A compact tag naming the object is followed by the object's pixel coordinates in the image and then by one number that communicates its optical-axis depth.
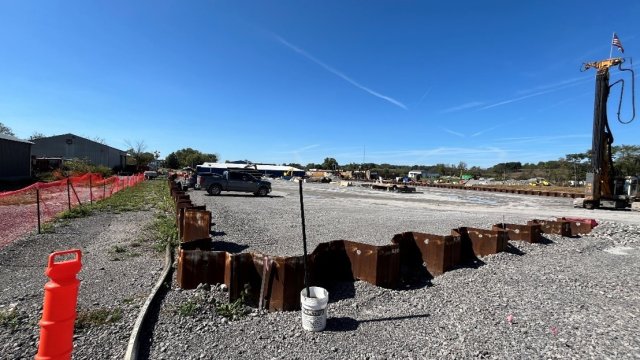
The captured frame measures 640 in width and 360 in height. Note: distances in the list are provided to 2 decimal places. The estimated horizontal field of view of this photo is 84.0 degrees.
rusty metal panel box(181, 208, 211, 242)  8.11
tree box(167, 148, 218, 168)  122.25
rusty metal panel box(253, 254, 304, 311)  4.70
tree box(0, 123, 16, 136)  80.48
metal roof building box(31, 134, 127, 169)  53.03
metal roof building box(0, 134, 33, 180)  28.45
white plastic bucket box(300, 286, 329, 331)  4.02
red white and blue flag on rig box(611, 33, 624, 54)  22.06
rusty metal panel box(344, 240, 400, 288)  5.51
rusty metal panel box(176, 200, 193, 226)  8.80
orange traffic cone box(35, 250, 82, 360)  2.35
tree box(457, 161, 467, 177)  137.88
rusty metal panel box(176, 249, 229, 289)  5.18
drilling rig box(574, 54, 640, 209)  21.67
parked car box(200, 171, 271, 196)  24.69
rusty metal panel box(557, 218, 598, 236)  11.71
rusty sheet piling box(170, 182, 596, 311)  4.79
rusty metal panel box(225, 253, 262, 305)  4.84
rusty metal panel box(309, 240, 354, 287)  5.64
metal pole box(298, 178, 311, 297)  4.23
